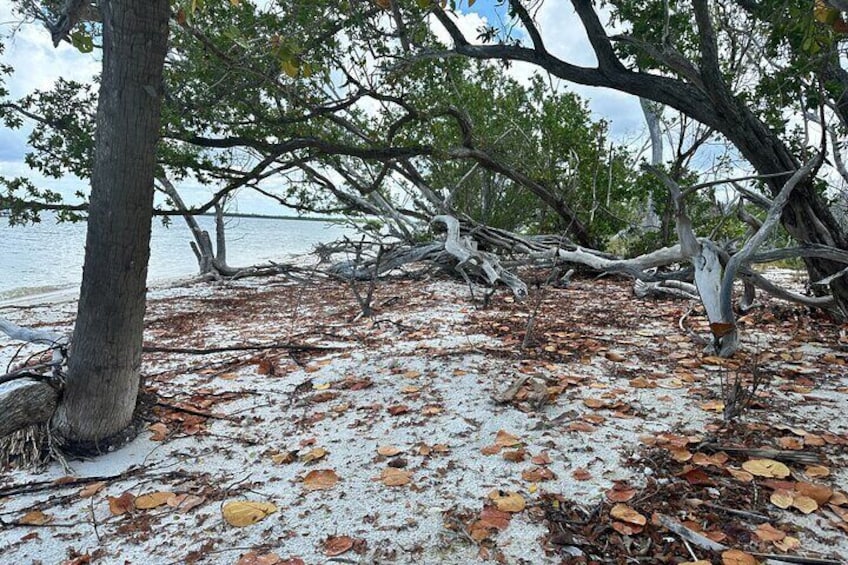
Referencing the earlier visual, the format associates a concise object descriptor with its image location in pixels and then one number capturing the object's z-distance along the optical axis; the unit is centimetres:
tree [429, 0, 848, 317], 385
